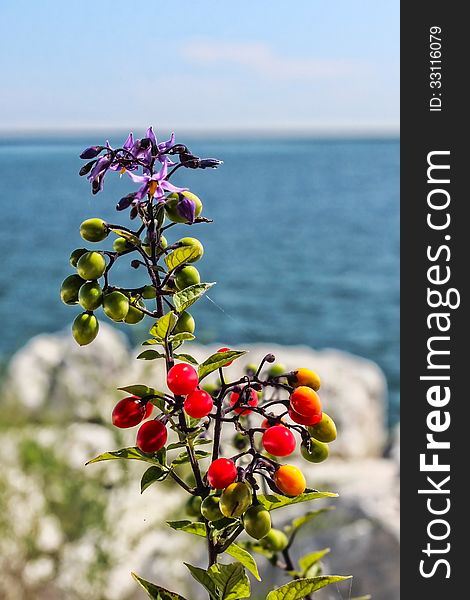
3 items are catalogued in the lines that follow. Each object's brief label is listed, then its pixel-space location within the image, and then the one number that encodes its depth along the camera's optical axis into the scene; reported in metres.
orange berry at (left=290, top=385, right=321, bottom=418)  0.48
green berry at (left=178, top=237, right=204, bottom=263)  0.50
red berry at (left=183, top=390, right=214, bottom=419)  0.47
